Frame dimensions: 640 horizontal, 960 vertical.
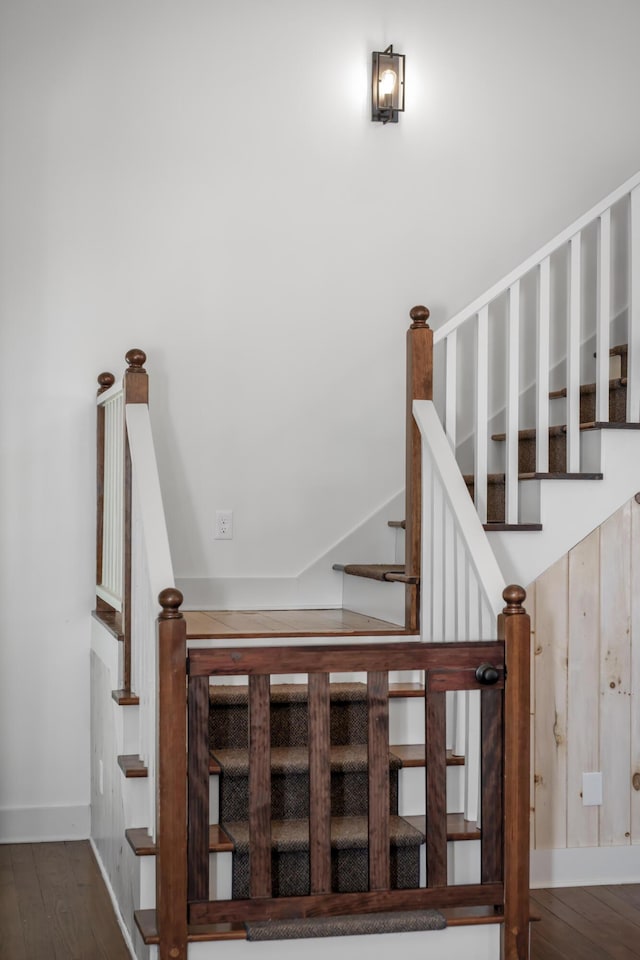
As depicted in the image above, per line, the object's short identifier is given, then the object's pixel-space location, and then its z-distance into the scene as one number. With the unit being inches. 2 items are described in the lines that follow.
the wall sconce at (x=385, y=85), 167.2
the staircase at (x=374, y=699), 97.7
